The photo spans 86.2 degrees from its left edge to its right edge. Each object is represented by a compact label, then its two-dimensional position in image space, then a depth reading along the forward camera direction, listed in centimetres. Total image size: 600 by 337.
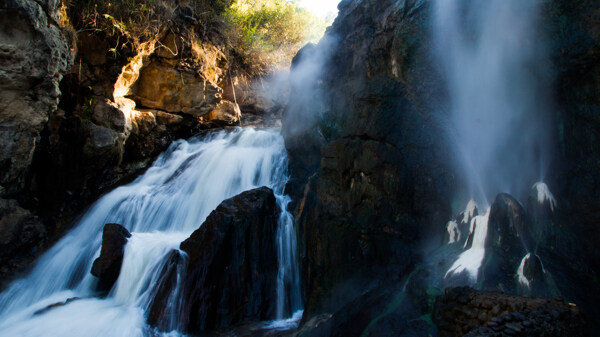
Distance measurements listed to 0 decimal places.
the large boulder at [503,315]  266
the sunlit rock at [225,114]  1290
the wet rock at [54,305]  550
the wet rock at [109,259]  606
